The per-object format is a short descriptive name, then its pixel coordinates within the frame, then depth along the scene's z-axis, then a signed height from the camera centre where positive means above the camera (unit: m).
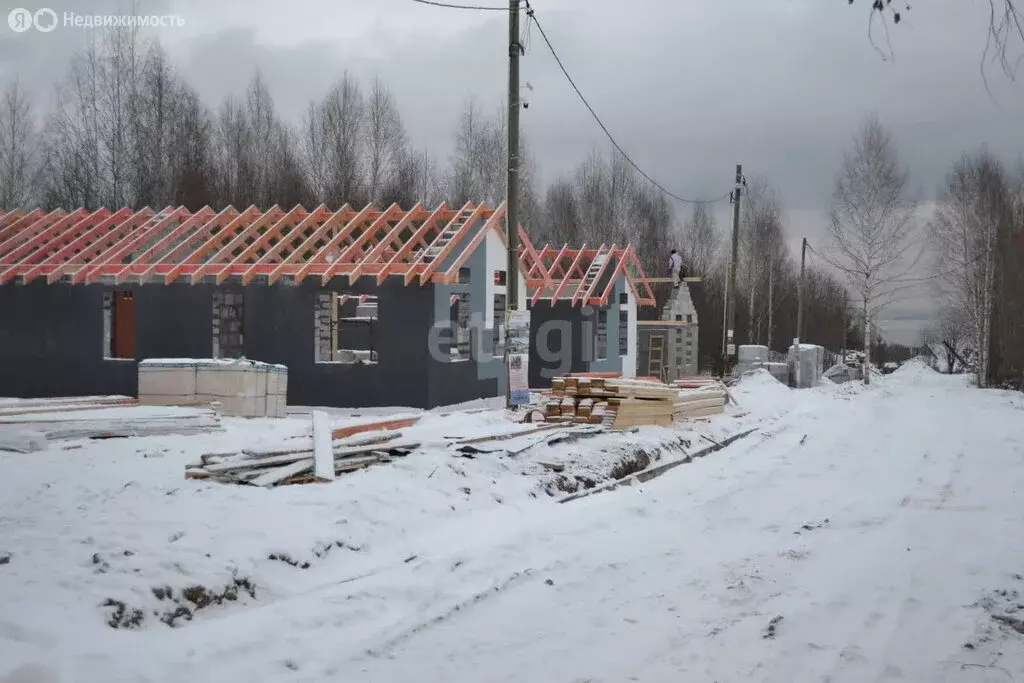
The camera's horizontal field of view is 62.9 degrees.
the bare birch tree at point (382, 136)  41.74 +9.28
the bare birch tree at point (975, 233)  33.69 +4.00
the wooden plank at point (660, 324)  31.64 +0.05
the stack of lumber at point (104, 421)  11.44 -1.51
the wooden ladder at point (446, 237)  16.81 +1.77
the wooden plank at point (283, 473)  7.97 -1.51
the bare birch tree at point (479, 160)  42.06 +8.21
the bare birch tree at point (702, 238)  60.78 +6.42
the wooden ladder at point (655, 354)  31.44 -1.09
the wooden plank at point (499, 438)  10.78 -1.55
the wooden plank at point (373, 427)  11.13 -1.55
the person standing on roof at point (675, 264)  34.11 +2.53
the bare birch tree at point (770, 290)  51.16 +2.28
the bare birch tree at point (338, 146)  41.19 +8.68
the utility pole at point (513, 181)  13.56 +2.35
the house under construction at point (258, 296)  16.62 +0.49
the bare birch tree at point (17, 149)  31.83 +6.50
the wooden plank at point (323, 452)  8.36 -1.42
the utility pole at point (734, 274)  27.41 +1.76
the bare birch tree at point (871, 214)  32.91 +4.55
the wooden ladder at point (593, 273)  23.89 +1.51
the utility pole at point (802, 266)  39.50 +2.95
